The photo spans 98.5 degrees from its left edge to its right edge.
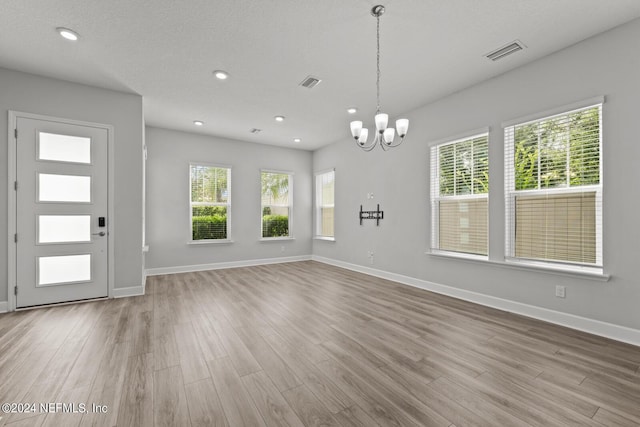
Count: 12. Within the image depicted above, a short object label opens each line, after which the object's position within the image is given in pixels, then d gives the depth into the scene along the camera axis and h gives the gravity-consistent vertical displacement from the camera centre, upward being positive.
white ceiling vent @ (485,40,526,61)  2.96 +1.81
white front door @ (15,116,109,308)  3.60 +0.03
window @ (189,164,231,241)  6.20 +0.27
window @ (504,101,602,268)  2.89 +0.28
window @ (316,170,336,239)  7.13 +0.26
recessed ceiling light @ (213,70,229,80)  3.56 +1.83
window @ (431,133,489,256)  3.87 +0.27
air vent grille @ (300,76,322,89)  3.71 +1.82
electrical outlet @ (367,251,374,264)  5.69 -0.87
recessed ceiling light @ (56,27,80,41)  2.76 +1.84
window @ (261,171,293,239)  7.12 +0.27
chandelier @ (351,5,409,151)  2.52 +0.95
